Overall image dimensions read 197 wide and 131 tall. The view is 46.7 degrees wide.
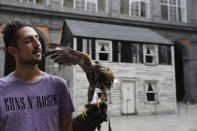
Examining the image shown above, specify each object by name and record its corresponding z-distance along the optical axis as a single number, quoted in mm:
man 1509
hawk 2020
